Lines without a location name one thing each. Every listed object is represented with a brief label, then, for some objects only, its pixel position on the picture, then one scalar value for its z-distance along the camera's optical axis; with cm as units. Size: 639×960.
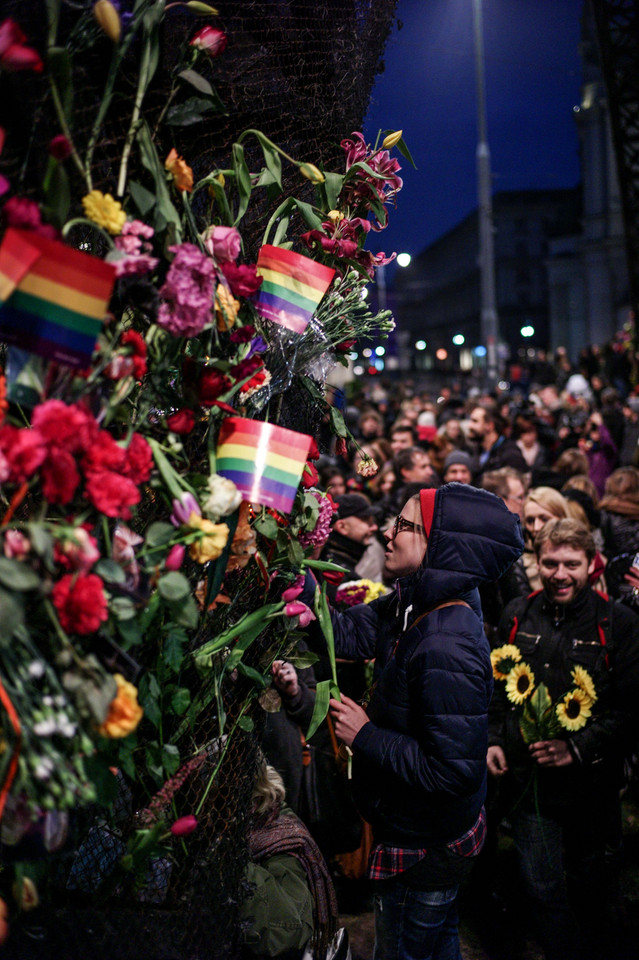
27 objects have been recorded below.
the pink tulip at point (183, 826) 167
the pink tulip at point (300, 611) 185
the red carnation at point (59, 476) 122
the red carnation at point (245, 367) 159
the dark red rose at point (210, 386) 152
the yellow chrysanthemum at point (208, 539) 142
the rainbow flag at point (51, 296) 123
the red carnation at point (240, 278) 153
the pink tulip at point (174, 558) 137
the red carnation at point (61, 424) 121
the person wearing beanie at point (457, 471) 614
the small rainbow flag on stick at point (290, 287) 172
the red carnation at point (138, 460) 137
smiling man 313
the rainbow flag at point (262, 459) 157
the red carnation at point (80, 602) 123
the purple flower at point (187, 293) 139
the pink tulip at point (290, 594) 186
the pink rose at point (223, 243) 156
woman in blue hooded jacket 220
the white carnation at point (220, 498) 145
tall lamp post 1942
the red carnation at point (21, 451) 119
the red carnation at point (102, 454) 127
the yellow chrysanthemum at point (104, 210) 139
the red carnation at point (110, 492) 127
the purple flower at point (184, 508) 143
